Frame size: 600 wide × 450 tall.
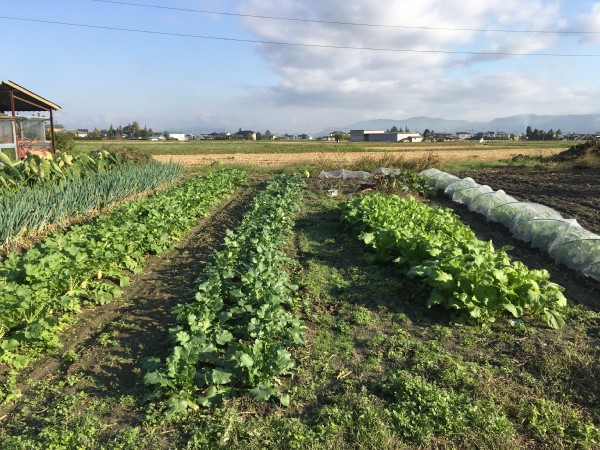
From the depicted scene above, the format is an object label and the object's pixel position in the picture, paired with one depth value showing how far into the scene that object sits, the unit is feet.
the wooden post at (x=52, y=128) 50.34
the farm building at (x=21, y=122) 43.65
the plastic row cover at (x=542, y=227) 20.45
